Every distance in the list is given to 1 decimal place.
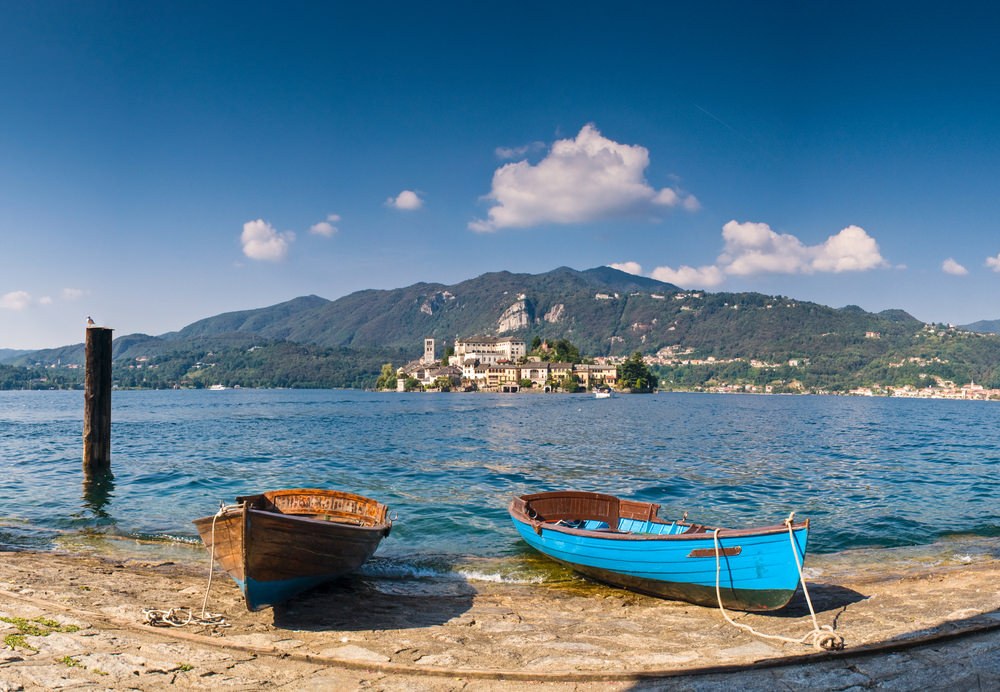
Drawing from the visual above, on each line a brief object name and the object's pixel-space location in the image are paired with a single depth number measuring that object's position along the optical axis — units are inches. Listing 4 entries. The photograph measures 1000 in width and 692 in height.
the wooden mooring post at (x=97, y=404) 997.8
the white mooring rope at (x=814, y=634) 341.1
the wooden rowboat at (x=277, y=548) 388.5
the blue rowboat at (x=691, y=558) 404.2
